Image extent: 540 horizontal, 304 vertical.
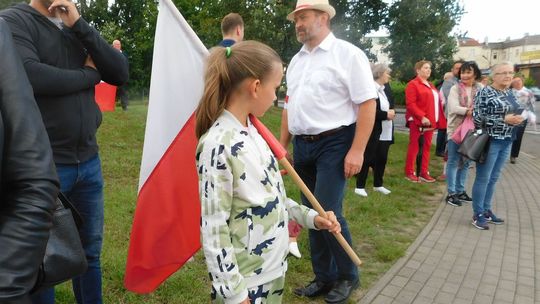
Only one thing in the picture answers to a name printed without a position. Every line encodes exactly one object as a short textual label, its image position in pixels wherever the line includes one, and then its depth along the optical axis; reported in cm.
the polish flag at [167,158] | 242
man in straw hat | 295
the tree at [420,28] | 1593
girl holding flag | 180
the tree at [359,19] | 1543
